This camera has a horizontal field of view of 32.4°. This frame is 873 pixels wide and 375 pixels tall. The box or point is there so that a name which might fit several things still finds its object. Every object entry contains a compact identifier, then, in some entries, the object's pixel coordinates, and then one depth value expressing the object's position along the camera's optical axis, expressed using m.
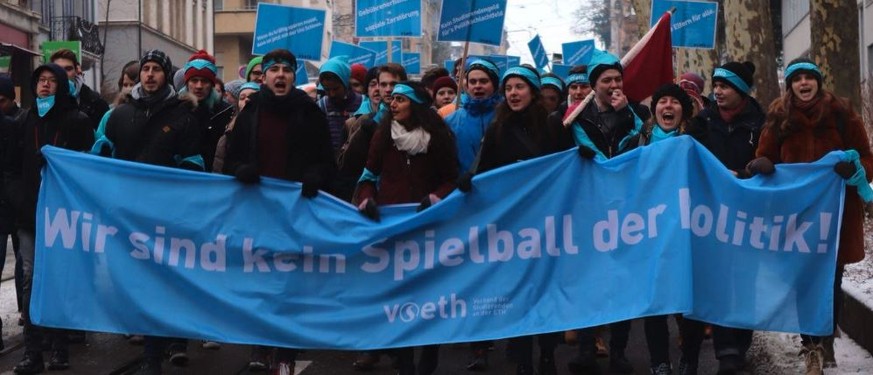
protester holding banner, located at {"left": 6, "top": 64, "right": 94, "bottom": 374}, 9.38
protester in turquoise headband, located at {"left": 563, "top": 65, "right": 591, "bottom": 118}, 11.09
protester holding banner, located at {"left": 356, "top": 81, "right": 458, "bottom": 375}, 8.31
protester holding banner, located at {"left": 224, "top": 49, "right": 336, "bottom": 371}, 8.52
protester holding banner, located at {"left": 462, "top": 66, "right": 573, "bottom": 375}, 8.36
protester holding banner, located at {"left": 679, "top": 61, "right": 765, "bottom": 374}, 8.61
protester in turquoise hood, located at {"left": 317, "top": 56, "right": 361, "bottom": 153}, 11.00
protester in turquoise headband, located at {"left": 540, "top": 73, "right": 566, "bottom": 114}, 11.07
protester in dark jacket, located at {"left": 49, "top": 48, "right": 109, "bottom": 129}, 10.42
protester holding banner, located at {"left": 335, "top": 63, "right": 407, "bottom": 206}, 8.69
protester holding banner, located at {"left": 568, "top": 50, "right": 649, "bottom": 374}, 9.20
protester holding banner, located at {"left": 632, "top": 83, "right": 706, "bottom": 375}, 8.64
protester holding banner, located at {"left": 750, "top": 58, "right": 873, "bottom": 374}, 8.19
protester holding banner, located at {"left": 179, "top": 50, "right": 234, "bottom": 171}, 10.32
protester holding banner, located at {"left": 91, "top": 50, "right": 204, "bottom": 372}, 8.80
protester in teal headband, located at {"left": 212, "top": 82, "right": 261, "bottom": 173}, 9.74
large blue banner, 8.02
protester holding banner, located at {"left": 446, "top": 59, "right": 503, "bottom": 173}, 8.86
